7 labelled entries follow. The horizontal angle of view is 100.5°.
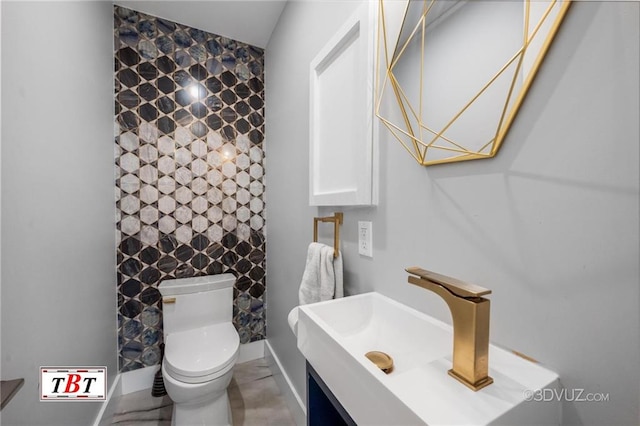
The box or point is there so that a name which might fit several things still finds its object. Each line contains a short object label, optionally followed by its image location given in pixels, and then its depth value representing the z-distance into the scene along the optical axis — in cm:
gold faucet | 49
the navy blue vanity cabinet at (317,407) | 86
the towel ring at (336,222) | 111
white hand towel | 109
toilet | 138
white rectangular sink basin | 44
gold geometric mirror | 53
